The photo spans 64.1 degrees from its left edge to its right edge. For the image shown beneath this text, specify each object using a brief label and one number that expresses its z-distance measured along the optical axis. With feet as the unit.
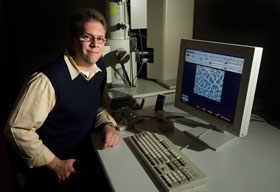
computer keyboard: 2.50
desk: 2.55
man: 3.15
